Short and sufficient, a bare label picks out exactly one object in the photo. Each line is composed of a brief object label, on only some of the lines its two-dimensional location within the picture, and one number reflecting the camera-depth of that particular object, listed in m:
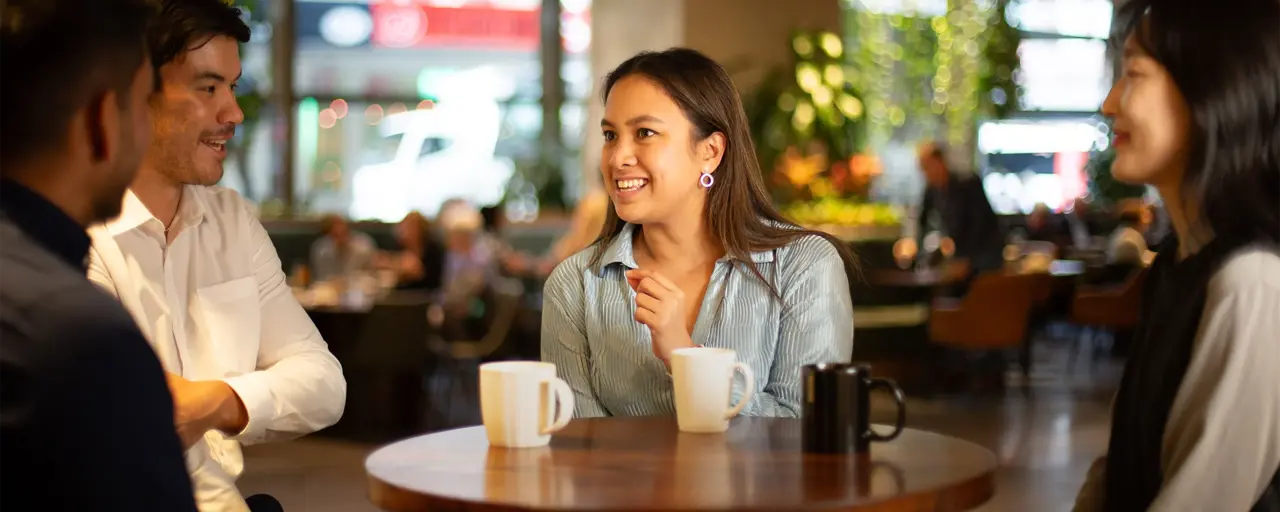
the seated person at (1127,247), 10.35
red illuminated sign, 12.68
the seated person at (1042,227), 13.21
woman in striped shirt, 2.55
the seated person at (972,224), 9.77
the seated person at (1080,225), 13.26
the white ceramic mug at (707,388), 2.05
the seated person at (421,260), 8.77
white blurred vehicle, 12.56
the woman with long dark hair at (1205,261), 1.87
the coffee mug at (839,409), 1.89
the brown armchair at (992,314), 8.84
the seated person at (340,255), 9.27
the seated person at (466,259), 8.48
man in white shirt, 2.23
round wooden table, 1.59
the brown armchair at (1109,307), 9.40
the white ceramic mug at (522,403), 1.93
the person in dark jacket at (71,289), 1.21
